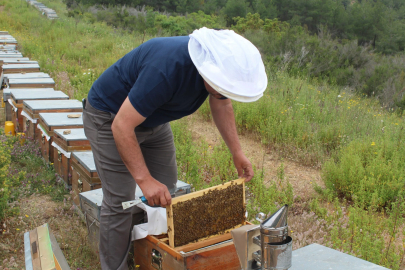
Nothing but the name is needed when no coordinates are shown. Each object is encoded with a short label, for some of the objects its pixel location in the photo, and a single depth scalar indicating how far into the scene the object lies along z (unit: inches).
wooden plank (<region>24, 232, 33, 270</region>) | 60.9
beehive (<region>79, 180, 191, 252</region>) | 100.7
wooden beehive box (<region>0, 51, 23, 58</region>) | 283.0
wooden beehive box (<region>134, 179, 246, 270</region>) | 80.4
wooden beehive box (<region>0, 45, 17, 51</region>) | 319.5
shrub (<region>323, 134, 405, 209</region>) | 142.6
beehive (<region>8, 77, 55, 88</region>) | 200.2
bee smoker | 51.3
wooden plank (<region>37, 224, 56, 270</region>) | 59.5
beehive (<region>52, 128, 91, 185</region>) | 132.4
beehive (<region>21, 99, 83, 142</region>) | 160.6
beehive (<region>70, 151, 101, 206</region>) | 116.8
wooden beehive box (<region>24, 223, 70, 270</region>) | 60.3
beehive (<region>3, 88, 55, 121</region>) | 195.8
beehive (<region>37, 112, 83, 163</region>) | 143.7
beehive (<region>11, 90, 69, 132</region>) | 178.0
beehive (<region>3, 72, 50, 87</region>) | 216.4
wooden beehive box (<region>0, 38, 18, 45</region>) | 350.8
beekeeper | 68.1
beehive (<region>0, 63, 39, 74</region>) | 233.0
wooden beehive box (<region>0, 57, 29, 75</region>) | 263.9
